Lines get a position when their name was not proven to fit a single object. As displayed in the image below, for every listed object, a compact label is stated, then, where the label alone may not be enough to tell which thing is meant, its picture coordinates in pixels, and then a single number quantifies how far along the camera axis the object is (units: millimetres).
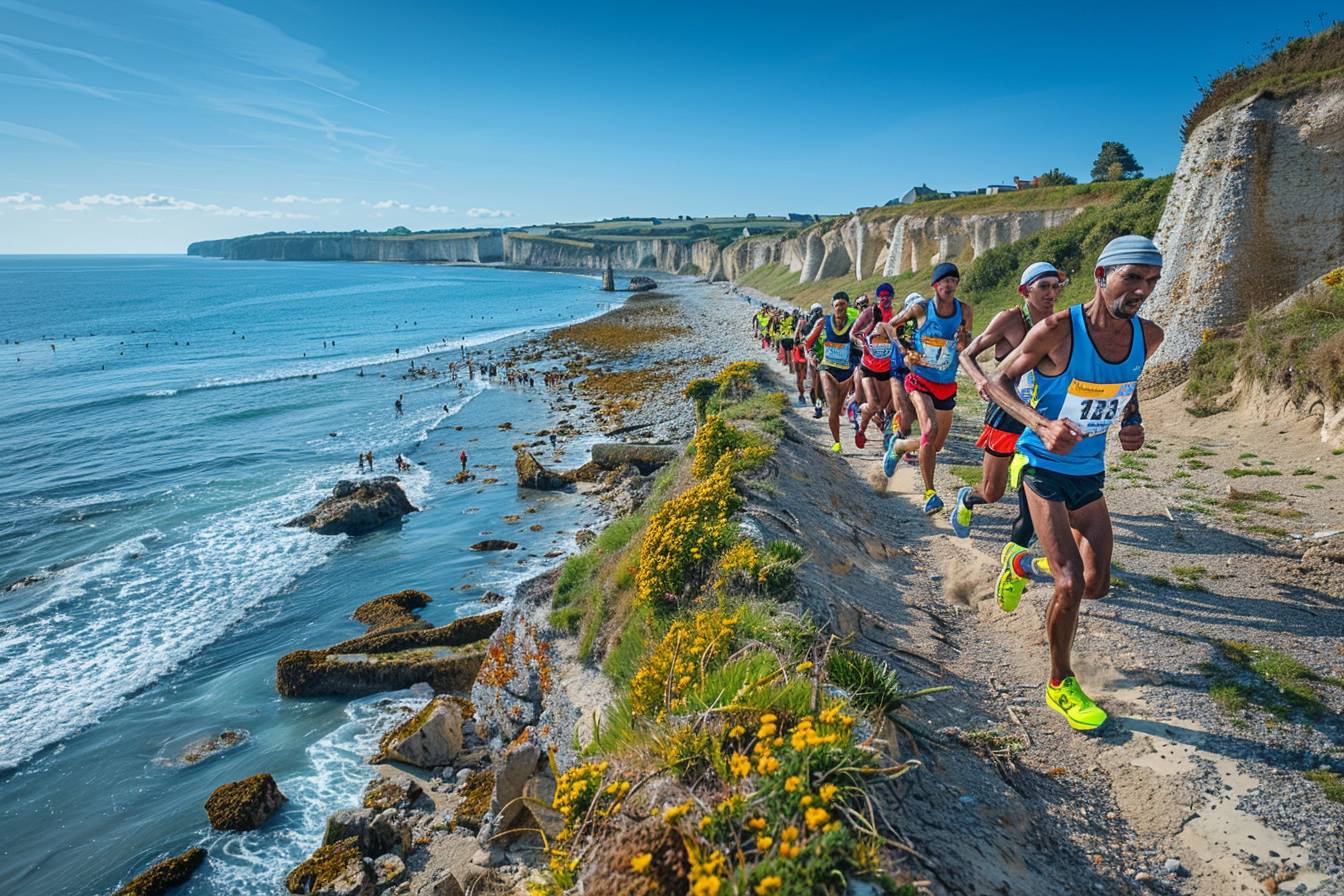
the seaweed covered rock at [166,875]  9148
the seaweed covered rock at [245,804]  10188
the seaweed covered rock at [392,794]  9977
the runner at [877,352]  10070
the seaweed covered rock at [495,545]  20131
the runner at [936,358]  8633
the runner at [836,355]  12211
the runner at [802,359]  18903
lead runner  4625
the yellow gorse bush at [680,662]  4477
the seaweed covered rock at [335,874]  8461
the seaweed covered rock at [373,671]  13625
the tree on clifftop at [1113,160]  70562
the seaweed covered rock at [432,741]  10844
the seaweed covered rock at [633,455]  25734
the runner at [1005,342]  6449
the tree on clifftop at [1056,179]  59531
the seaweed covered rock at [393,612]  15781
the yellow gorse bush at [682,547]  6840
